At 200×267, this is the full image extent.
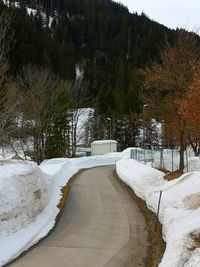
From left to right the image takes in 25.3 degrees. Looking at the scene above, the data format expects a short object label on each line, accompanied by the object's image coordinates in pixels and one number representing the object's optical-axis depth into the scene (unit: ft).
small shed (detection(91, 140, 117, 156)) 226.38
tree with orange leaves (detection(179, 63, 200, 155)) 70.90
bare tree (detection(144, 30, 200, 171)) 99.50
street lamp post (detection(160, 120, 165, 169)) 136.05
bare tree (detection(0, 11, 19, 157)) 77.25
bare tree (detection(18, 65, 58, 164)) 159.32
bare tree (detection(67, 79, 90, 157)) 220.43
